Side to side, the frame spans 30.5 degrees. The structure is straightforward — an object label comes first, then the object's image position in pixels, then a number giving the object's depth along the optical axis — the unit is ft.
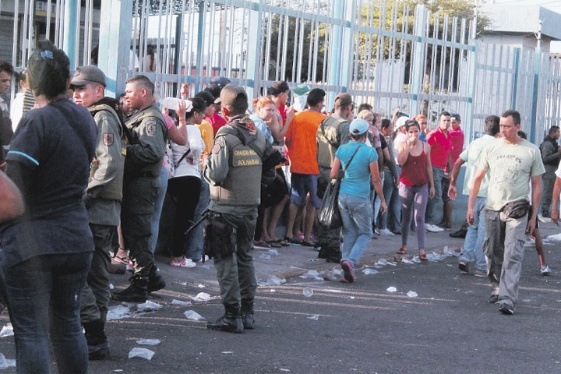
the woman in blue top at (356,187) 35.83
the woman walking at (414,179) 42.01
